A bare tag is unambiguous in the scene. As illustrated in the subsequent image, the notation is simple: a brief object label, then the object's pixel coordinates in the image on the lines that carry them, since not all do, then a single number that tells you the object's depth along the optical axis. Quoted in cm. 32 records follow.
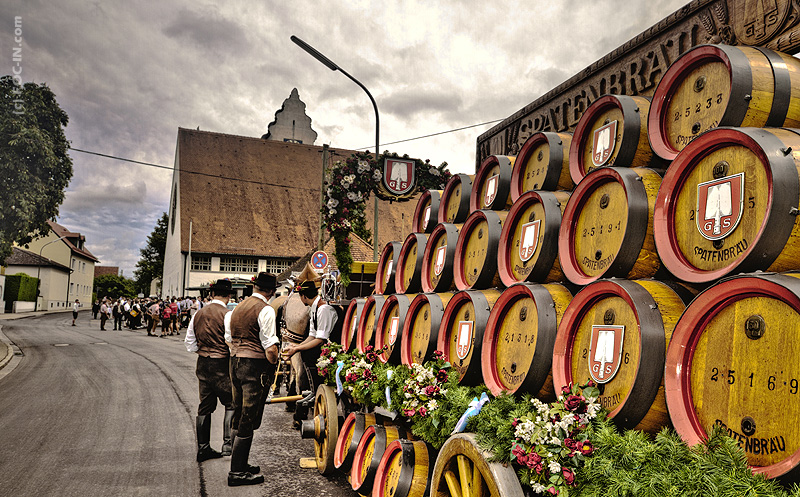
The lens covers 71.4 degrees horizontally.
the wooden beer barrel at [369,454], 406
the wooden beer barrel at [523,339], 275
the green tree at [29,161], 1636
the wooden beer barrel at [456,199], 462
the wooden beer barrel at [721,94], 212
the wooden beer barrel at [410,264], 465
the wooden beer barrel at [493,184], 401
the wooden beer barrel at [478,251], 364
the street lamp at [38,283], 4729
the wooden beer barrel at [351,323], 553
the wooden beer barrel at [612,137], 283
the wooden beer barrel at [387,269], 524
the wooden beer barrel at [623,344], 210
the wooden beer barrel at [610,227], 245
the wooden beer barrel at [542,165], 346
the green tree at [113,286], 9348
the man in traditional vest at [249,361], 513
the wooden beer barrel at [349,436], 460
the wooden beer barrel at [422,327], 386
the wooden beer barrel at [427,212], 518
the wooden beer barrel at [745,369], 162
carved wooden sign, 246
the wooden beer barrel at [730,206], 179
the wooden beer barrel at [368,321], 505
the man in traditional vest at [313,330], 611
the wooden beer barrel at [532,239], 306
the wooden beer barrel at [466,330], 333
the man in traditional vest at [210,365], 598
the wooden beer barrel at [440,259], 418
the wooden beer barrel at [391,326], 436
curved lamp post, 1327
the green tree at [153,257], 5559
